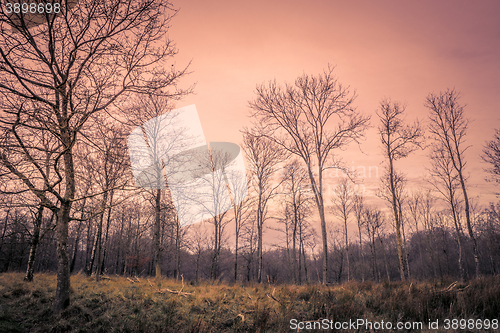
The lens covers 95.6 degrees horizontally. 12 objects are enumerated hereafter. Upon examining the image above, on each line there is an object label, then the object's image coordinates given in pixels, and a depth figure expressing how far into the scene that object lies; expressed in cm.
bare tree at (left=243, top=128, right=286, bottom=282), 1892
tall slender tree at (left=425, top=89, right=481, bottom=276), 1742
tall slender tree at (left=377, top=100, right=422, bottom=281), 1480
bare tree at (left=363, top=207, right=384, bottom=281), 3055
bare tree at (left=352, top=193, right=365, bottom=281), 3108
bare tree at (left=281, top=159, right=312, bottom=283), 2128
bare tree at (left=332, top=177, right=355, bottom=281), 2953
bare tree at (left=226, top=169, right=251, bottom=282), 2054
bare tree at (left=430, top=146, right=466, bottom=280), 1968
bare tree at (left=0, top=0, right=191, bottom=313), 514
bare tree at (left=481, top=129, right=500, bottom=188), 1636
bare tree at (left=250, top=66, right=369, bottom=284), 1373
